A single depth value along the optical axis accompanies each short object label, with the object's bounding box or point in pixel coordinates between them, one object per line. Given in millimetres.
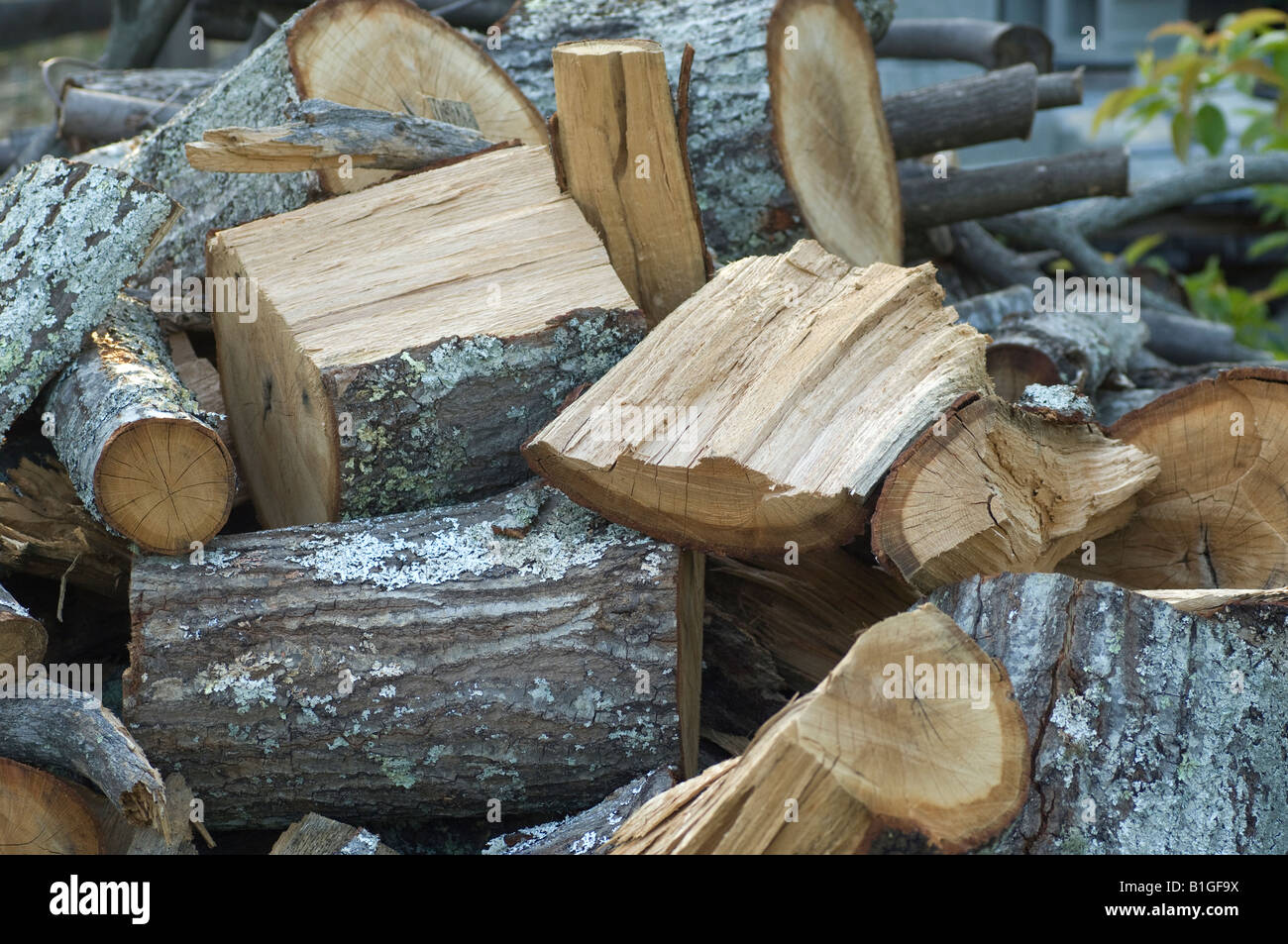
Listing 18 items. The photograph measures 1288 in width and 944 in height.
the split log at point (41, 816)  3922
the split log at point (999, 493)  4078
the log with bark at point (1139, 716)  3576
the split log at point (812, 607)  4934
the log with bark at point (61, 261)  4918
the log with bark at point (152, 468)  4230
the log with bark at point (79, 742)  3781
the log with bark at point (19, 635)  4055
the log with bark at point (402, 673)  4227
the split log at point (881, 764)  3172
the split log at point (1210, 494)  4656
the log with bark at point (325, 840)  4062
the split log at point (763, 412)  4121
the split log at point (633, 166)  4961
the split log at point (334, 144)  4977
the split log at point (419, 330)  4660
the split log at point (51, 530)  4801
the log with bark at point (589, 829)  3971
